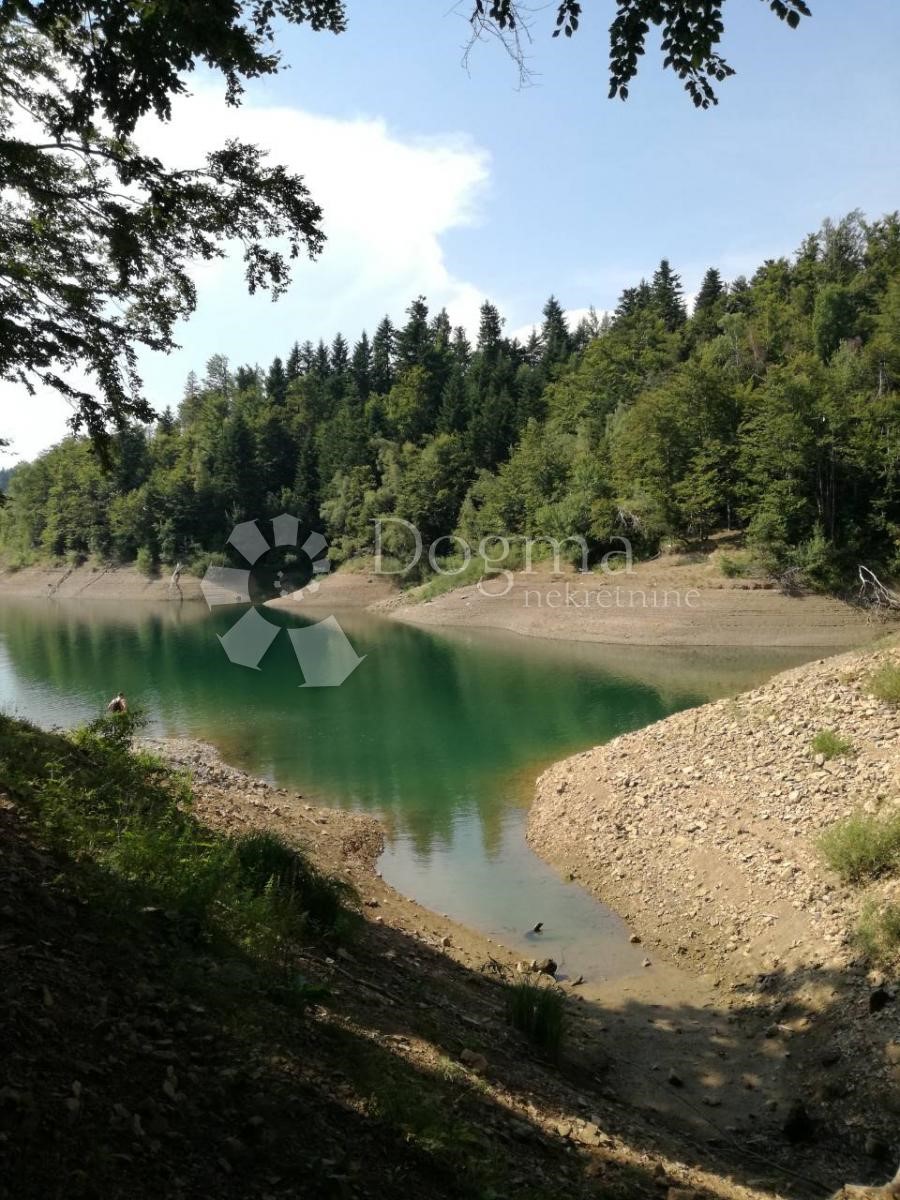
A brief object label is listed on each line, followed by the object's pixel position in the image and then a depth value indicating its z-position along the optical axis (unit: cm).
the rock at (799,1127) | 670
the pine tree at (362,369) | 9594
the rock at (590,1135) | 537
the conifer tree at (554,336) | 8538
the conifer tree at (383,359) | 9756
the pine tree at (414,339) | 9069
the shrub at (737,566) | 4025
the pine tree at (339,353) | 10738
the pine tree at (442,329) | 10412
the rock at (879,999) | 789
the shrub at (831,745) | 1287
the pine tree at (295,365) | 10794
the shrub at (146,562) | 7700
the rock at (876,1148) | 629
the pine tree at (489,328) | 9606
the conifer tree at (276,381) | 10500
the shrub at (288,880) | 806
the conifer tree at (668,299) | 8338
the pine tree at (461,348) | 10306
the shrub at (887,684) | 1359
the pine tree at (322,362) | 10788
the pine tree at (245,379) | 11838
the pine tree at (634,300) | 9031
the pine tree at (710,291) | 8469
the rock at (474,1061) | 607
